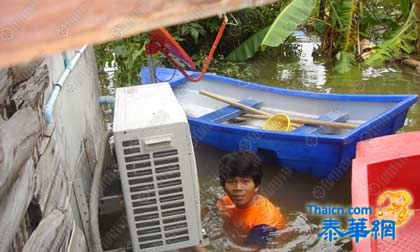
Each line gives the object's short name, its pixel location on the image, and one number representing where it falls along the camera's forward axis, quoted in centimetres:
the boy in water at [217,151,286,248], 359
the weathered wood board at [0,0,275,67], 65
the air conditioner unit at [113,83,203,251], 272
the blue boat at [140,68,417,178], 430
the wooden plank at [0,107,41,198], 136
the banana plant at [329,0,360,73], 768
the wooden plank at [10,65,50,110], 177
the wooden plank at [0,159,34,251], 141
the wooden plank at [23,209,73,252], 160
